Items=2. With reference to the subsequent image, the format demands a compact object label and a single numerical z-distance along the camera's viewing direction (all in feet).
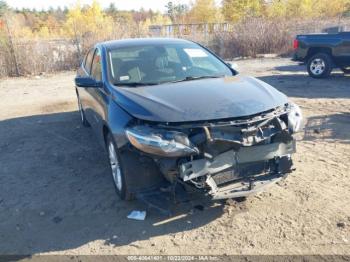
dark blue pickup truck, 33.04
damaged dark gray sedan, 10.34
